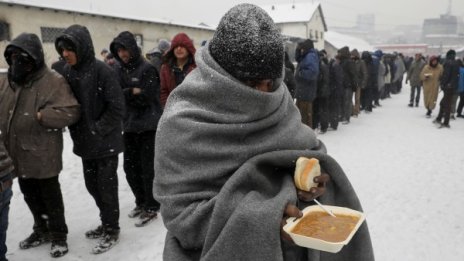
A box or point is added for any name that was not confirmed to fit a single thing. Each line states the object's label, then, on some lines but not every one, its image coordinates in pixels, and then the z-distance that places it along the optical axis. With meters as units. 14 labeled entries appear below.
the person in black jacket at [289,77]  6.65
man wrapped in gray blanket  1.21
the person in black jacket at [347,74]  9.55
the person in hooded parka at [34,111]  3.14
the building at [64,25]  11.95
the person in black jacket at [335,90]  8.84
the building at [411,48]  59.66
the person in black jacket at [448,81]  9.01
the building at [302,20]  40.91
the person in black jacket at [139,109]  3.92
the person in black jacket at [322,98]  8.27
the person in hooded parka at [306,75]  7.50
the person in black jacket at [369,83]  11.57
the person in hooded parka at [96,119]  3.25
